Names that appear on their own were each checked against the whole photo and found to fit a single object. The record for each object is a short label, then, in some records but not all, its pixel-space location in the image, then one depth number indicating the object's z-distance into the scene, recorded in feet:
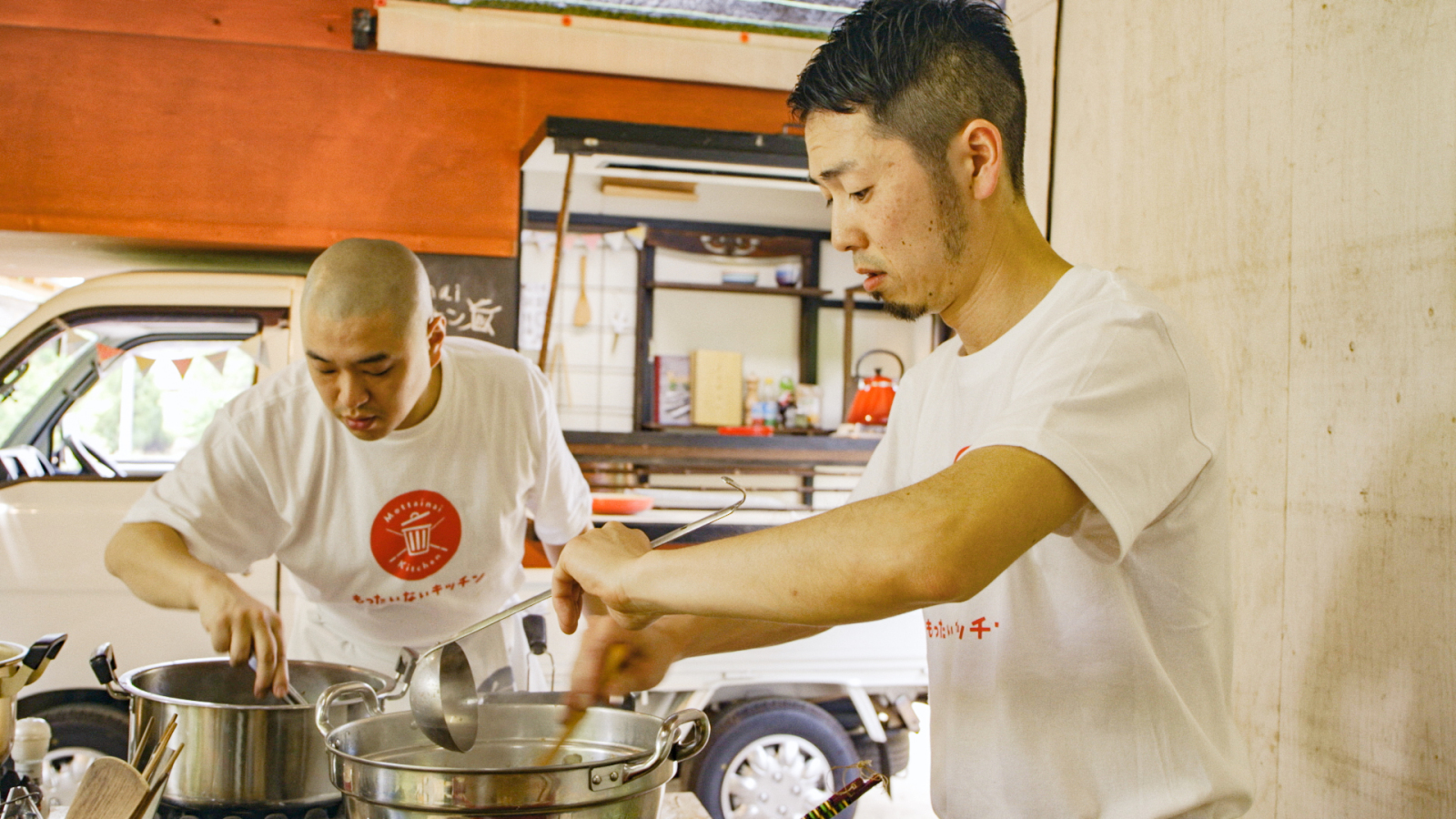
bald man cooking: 6.41
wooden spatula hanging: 23.85
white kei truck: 11.64
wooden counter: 12.92
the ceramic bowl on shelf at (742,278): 25.08
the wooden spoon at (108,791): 3.60
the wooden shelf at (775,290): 24.75
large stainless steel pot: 3.28
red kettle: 17.94
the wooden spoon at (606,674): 4.26
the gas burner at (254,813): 4.64
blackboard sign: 15.11
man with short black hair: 3.09
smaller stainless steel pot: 4.52
